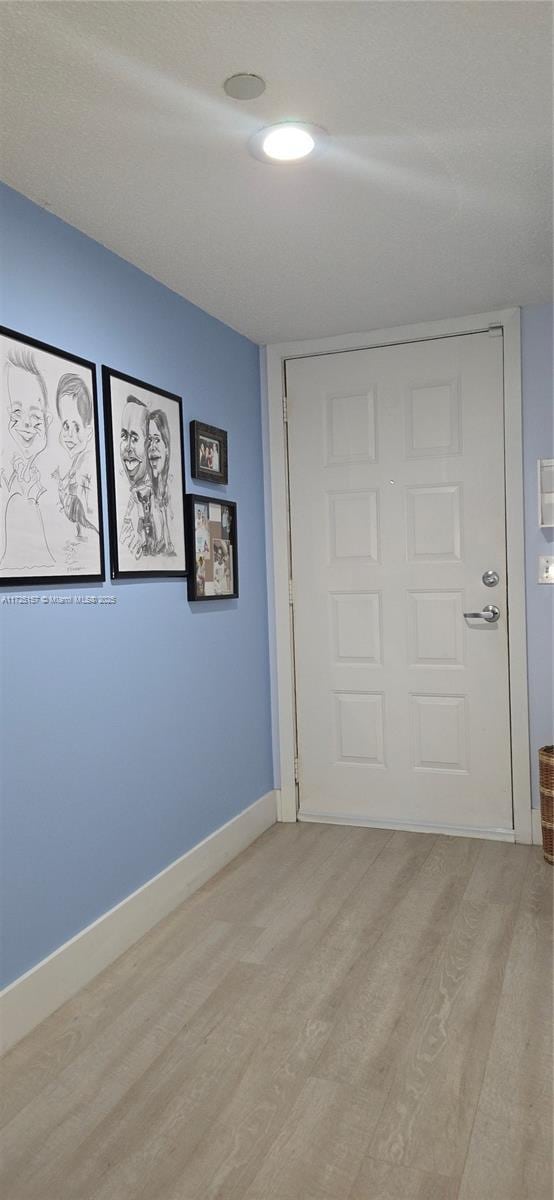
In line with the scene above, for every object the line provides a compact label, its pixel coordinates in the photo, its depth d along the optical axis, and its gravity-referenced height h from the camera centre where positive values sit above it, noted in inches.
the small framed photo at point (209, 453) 120.6 +19.4
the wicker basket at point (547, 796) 120.9 -34.7
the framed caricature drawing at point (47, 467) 82.1 +12.7
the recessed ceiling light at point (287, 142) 74.6 +41.5
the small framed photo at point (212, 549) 119.5 +4.5
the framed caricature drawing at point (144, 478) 100.3 +13.7
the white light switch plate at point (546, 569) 128.8 -0.1
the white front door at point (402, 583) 134.1 -1.8
